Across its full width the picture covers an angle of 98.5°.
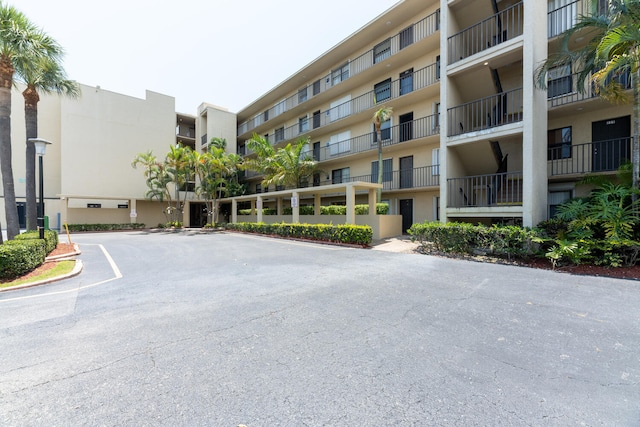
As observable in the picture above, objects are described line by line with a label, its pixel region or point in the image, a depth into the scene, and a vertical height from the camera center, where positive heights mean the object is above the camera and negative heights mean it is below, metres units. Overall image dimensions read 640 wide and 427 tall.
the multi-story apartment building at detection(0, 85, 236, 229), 26.88 +6.49
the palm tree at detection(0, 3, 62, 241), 9.35 +5.50
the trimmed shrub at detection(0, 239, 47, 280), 6.96 -1.19
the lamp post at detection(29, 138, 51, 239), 9.46 +1.79
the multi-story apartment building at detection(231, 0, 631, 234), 10.84 +4.85
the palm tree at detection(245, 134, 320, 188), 20.84 +3.72
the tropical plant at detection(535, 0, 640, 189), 7.71 +4.80
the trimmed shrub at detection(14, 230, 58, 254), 9.92 -0.93
